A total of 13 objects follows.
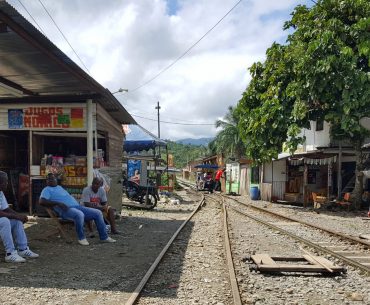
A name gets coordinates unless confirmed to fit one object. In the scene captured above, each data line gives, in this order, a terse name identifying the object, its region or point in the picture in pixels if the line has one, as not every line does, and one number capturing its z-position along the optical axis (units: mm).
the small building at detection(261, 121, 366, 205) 21422
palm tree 46031
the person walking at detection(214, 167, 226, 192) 37381
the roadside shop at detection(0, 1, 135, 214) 8375
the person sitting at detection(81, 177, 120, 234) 9383
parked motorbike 17377
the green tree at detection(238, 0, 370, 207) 15945
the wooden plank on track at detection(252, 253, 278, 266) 7004
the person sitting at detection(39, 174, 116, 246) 8414
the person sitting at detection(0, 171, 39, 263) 6645
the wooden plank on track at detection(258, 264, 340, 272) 6590
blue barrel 27703
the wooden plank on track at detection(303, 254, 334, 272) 6671
